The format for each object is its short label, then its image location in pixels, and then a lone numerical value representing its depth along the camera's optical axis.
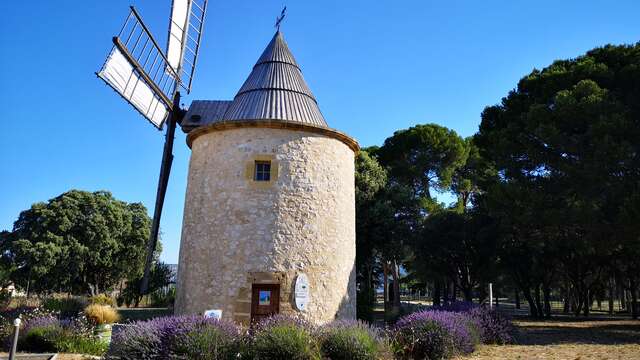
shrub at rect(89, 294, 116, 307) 15.69
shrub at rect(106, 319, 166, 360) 7.26
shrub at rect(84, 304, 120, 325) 10.61
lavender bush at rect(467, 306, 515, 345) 10.80
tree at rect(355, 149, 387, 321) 18.53
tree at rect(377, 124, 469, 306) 25.31
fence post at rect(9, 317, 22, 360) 5.54
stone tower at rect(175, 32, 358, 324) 10.36
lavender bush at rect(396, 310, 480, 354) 8.96
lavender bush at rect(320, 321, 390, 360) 7.23
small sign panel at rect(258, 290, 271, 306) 10.30
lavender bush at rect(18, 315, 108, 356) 9.03
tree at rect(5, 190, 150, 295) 25.73
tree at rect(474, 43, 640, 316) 12.67
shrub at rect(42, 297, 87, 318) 13.09
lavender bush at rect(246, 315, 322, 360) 6.99
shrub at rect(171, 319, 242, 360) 7.04
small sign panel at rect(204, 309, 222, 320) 9.34
